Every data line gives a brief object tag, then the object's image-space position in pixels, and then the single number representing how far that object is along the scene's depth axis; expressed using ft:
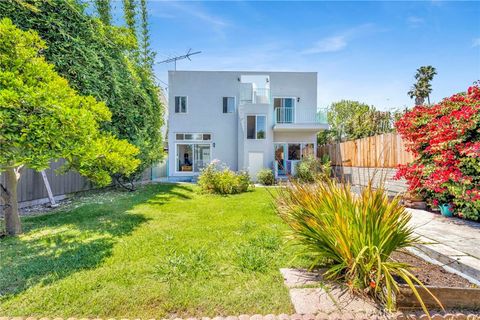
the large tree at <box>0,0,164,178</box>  24.61
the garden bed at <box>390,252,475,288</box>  9.79
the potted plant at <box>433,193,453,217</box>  20.77
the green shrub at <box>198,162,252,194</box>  35.96
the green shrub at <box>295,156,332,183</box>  46.44
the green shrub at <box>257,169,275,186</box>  48.42
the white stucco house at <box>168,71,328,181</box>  58.90
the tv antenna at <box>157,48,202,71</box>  62.45
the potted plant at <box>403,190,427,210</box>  24.06
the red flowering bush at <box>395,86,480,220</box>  18.19
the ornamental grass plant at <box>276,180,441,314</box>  8.69
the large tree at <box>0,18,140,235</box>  12.12
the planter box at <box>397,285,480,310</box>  8.35
